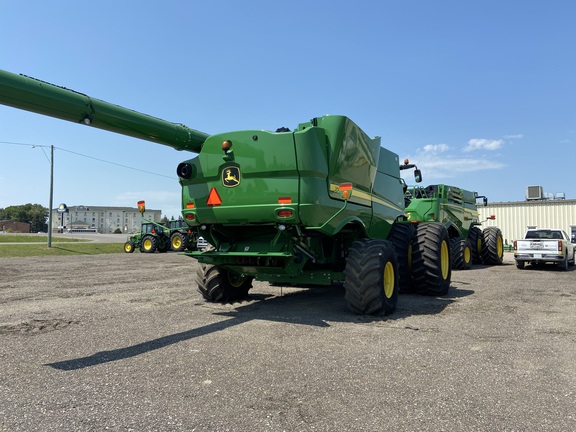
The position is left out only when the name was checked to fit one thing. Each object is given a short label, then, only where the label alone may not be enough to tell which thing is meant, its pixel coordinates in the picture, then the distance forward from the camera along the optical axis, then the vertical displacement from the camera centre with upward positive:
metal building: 34.91 +1.84
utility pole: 30.19 +3.50
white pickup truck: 15.67 -0.57
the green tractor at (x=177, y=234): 28.03 +0.10
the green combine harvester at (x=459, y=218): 14.85 +0.66
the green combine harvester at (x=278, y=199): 6.23 +0.59
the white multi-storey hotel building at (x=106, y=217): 158.12 +7.22
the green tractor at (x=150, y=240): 28.97 -0.32
